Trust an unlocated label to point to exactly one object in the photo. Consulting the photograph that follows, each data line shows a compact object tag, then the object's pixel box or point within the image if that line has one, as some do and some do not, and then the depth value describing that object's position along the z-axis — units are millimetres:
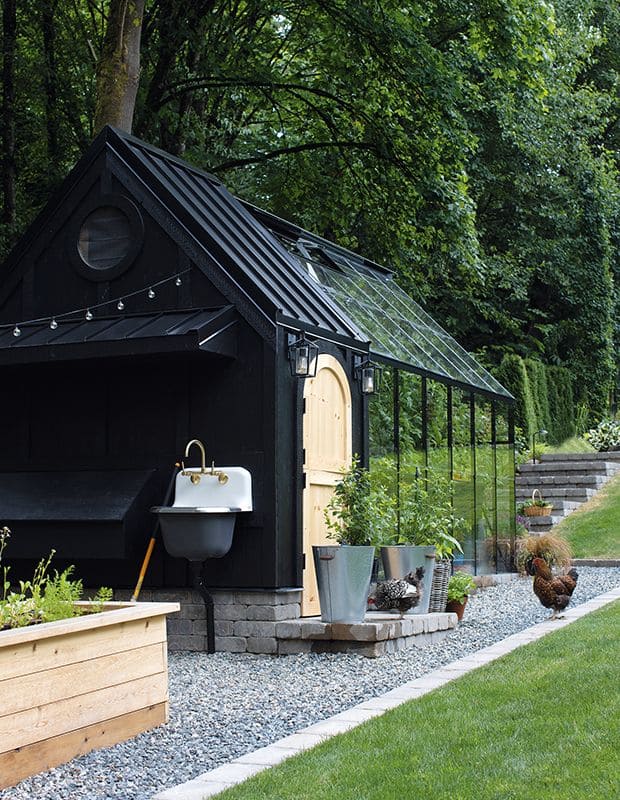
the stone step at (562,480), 22084
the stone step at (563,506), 20531
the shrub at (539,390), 25781
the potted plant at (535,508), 20031
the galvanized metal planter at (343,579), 9047
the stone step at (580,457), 23766
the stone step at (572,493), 21531
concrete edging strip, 4699
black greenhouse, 9320
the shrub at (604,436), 26391
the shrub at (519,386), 24703
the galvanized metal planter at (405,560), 9984
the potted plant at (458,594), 10945
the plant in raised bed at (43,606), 5547
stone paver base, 8914
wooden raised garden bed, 5039
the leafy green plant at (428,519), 10258
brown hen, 10250
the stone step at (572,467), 22766
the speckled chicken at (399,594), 9352
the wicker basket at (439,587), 10477
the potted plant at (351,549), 9055
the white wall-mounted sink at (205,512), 8844
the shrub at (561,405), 26766
